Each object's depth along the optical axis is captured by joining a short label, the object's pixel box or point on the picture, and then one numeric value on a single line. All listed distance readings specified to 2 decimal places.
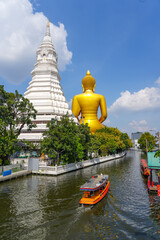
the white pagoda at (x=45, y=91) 43.27
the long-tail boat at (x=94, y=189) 14.51
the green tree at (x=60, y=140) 27.39
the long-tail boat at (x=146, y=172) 25.90
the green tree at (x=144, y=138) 83.72
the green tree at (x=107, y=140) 49.59
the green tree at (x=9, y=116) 24.50
